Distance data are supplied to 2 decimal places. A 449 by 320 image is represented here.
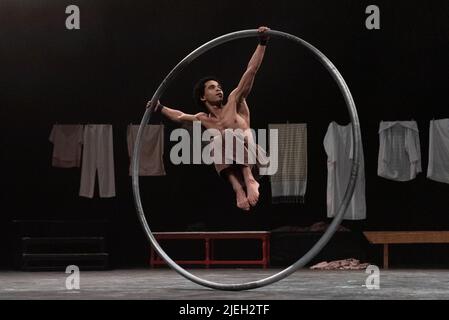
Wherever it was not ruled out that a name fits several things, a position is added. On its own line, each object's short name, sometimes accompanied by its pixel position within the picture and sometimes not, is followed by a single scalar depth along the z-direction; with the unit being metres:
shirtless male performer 8.00
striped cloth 12.80
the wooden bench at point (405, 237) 12.34
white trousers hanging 13.12
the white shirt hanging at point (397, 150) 12.80
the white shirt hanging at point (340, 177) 12.73
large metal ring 7.45
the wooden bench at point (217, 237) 12.45
